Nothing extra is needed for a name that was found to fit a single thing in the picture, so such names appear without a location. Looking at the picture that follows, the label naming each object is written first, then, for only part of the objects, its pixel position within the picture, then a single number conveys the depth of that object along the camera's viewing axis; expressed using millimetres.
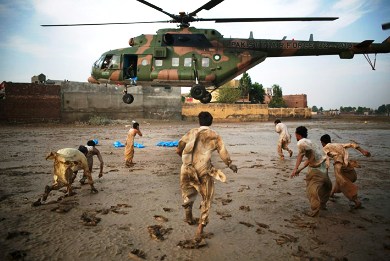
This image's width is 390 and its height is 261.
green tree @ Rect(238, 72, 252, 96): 53344
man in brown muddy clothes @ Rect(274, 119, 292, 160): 9734
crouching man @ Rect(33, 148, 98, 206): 4699
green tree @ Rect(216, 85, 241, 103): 53219
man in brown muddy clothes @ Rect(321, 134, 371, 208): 4652
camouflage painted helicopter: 11531
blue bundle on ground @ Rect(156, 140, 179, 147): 12898
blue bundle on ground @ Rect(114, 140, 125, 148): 12803
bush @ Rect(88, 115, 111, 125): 28359
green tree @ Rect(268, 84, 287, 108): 57434
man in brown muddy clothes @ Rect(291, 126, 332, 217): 4309
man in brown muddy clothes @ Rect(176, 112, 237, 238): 3604
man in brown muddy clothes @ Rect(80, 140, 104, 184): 6022
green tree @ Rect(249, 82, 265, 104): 55384
